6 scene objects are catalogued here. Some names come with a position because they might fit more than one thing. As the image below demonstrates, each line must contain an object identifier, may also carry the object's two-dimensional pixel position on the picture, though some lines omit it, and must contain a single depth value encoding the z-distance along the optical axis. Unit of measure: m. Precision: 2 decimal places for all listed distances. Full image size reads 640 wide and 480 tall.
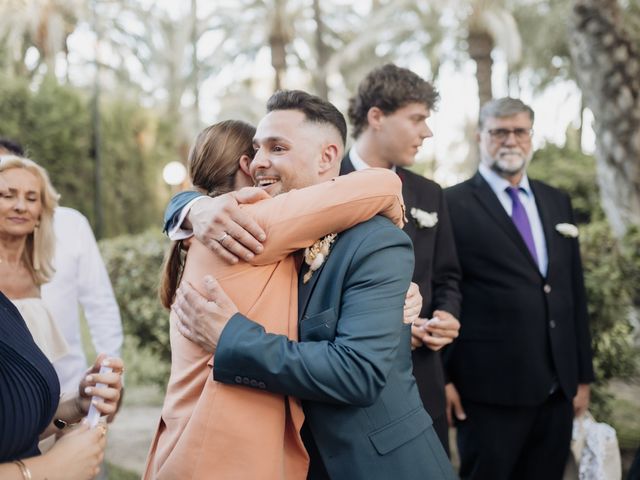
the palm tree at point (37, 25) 22.47
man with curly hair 3.55
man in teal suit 1.99
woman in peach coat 2.03
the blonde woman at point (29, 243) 3.48
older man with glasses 3.93
